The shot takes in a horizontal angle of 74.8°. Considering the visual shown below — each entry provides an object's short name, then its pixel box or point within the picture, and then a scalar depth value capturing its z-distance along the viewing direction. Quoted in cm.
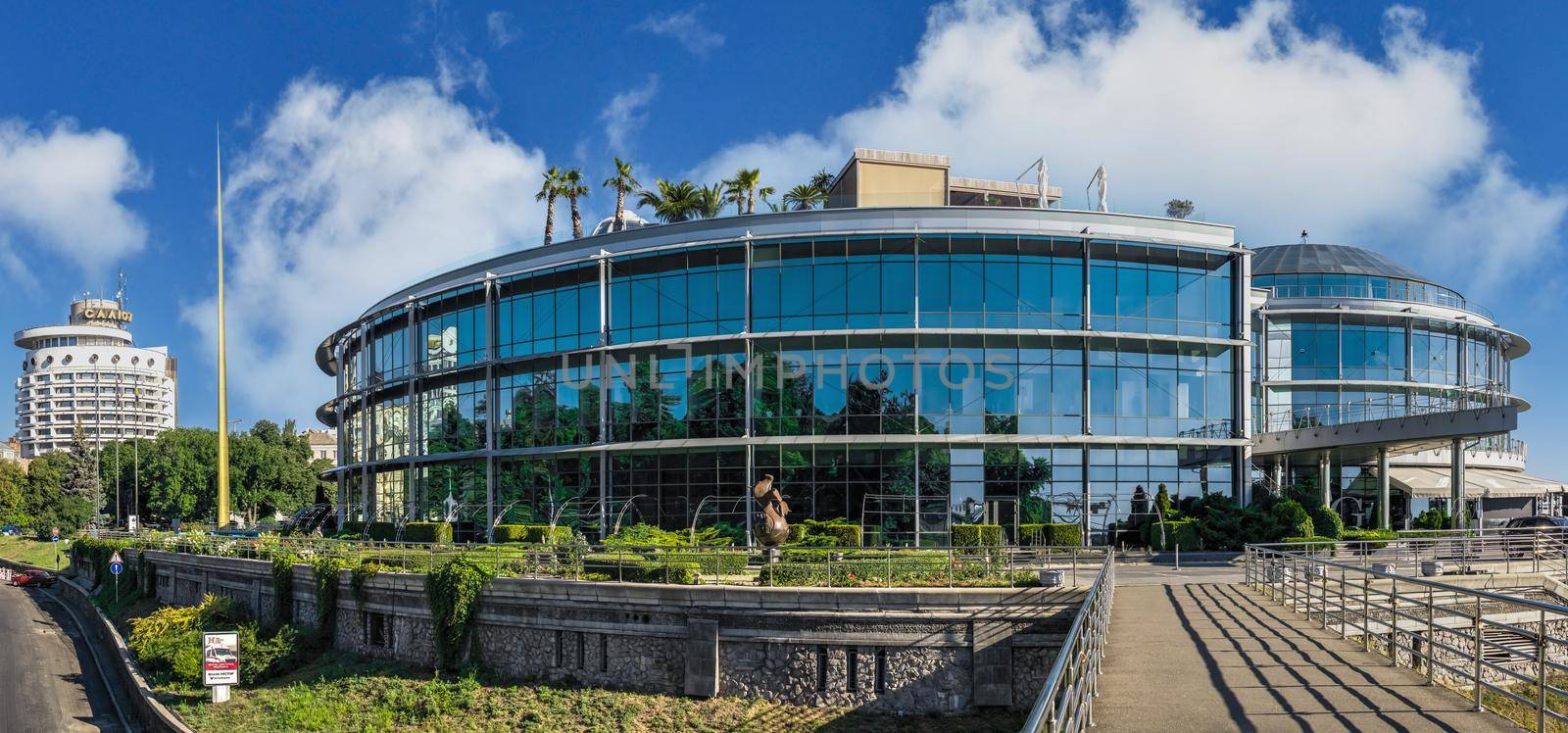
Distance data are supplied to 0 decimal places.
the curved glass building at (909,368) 3794
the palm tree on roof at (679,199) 5212
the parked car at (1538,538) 2908
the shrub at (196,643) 3080
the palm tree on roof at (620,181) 5275
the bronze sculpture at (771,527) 2559
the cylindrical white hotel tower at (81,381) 18038
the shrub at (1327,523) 3462
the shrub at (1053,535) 3491
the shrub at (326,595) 3216
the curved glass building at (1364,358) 5175
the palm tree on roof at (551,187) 5503
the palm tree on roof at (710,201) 5247
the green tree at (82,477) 10494
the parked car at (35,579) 6412
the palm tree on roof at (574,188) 5503
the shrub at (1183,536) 3534
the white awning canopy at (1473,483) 4822
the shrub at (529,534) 3484
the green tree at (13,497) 10081
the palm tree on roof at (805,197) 5441
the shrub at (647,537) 3123
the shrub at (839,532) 3281
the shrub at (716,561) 2428
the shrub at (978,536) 3212
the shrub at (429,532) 3759
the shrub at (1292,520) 3325
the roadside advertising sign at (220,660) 2903
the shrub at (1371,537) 3331
